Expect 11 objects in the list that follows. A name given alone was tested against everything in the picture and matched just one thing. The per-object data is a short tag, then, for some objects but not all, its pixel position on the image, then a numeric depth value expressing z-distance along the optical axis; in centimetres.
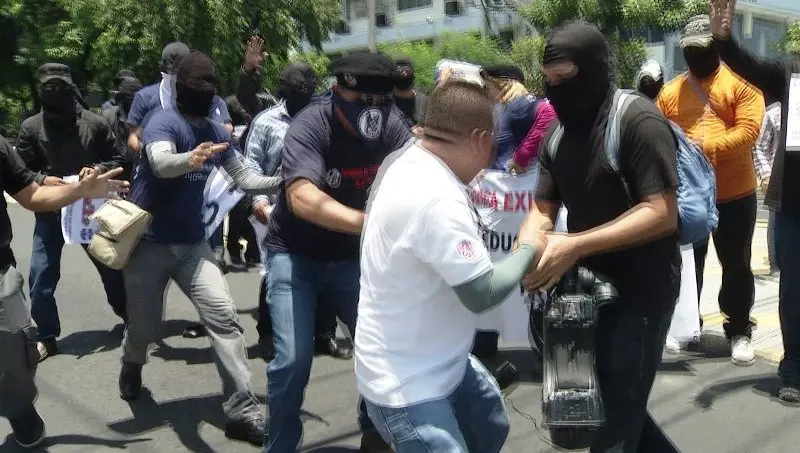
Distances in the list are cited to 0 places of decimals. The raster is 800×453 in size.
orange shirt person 501
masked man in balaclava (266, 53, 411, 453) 352
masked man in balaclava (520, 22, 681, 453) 263
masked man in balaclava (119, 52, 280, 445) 421
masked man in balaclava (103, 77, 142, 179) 782
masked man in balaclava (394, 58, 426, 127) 629
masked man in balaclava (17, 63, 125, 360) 560
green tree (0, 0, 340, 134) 2017
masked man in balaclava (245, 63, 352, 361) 552
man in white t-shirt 224
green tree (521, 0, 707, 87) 2220
